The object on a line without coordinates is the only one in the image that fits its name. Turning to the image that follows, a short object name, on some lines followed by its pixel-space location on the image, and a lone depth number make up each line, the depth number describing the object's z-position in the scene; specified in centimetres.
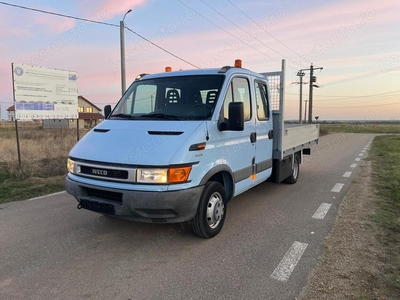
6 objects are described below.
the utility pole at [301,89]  3891
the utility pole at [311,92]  3791
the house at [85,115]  5160
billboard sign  873
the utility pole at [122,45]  1360
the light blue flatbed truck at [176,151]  334
